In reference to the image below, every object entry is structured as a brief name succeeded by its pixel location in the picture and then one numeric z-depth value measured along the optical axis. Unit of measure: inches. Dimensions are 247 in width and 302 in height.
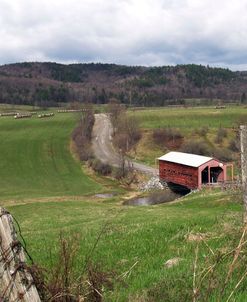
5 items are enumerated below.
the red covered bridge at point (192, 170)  2224.4
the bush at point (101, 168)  3058.6
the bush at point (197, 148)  3406.7
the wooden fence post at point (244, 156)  442.0
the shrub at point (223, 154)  3274.4
